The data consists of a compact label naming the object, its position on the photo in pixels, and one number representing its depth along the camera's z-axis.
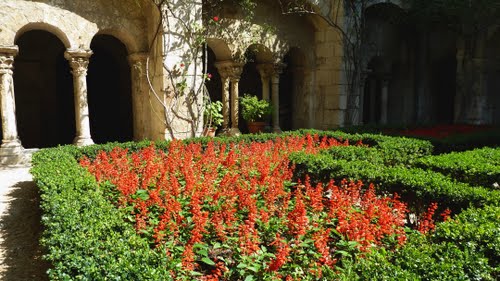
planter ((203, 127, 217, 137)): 8.20
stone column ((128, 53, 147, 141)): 8.05
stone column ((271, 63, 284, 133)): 10.01
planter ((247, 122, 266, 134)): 9.55
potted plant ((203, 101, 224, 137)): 8.16
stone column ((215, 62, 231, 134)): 9.34
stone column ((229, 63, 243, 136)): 9.38
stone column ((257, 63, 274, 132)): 10.17
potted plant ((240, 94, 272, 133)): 9.39
